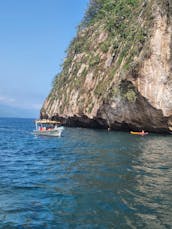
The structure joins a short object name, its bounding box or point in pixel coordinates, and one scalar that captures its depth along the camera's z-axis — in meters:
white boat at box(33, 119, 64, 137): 38.60
